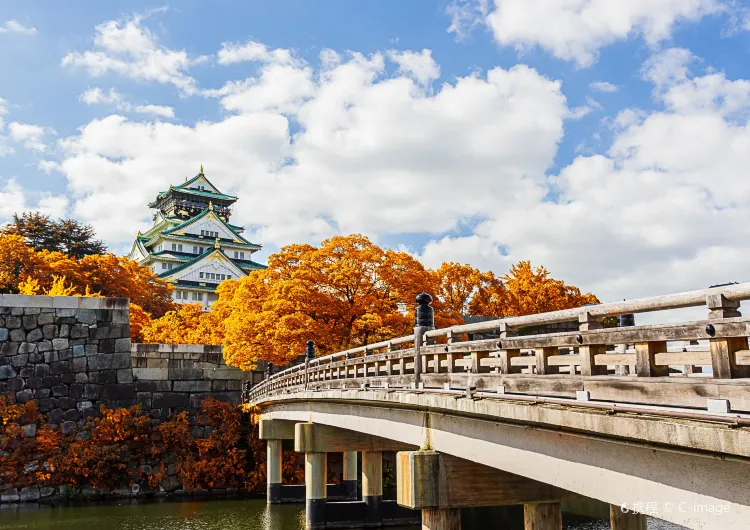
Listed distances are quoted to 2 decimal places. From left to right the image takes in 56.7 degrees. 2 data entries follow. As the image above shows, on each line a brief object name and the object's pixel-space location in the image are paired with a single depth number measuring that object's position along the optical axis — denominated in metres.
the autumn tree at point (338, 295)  28.42
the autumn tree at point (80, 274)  44.12
